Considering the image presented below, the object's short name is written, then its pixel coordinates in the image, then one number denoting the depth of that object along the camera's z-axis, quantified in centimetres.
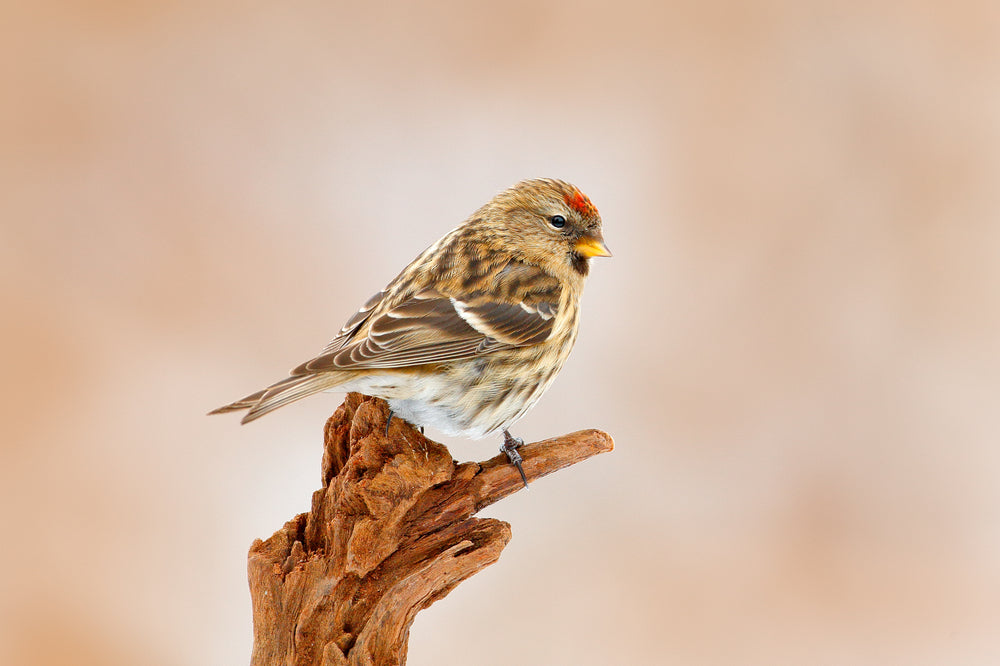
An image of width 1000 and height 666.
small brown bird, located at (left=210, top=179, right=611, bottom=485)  438
